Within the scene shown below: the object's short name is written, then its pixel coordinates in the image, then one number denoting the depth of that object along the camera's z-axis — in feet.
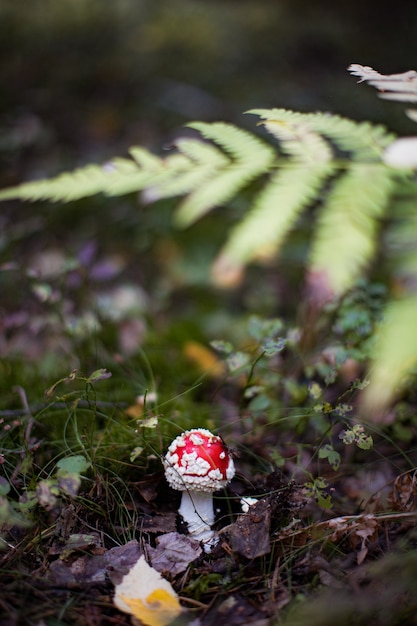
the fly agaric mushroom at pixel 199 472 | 1.71
